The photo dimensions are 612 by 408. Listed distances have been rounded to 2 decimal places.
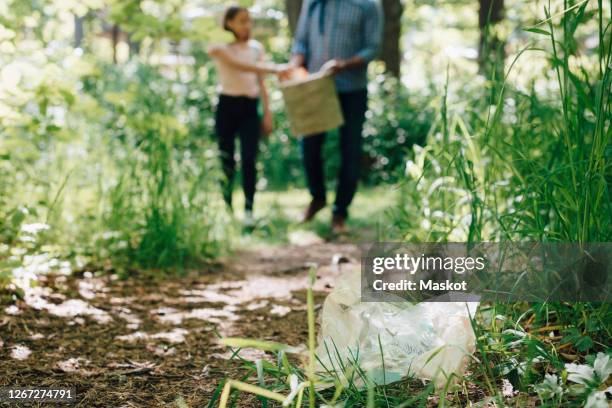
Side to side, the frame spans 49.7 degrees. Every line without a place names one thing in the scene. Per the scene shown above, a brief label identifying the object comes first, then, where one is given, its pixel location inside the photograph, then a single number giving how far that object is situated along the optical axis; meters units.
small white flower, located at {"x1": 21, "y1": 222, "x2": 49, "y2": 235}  2.52
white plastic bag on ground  1.68
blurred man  4.77
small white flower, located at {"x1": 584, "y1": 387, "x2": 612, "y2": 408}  1.31
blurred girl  4.84
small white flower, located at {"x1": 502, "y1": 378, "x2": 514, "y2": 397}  1.64
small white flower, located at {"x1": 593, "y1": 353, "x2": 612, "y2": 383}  1.42
